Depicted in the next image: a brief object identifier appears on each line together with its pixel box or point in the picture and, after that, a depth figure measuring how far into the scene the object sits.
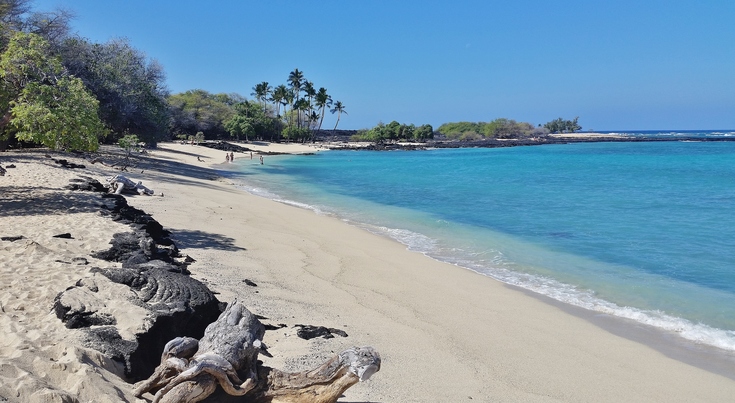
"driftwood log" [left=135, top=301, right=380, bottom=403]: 3.36
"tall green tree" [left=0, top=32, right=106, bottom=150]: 9.27
